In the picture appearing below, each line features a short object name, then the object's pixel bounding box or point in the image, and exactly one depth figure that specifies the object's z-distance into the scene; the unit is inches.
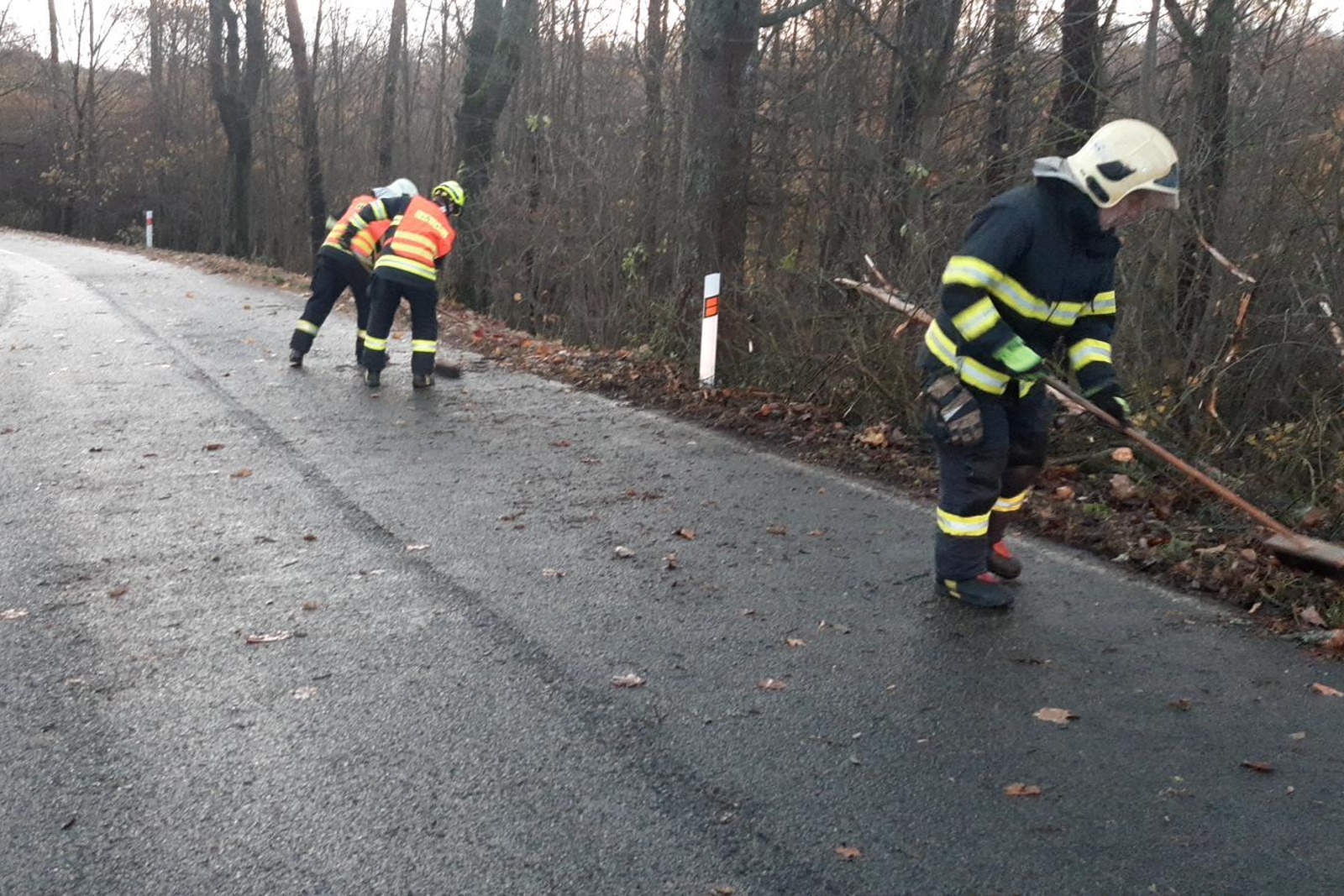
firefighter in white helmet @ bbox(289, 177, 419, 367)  462.0
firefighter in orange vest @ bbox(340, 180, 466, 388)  429.7
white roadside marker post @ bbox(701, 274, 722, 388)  426.9
